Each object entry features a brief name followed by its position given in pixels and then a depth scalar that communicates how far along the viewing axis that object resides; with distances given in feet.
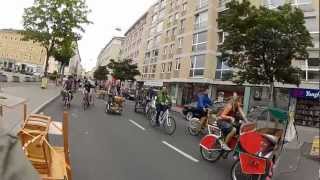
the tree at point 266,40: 35.14
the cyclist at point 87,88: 37.80
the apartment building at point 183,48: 74.28
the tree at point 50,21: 62.69
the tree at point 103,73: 170.91
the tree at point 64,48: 63.44
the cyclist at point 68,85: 36.62
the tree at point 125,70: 110.96
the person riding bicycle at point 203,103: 25.81
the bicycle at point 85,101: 37.12
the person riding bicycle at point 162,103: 26.82
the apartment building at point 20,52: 178.35
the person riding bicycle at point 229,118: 15.52
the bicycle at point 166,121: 24.60
